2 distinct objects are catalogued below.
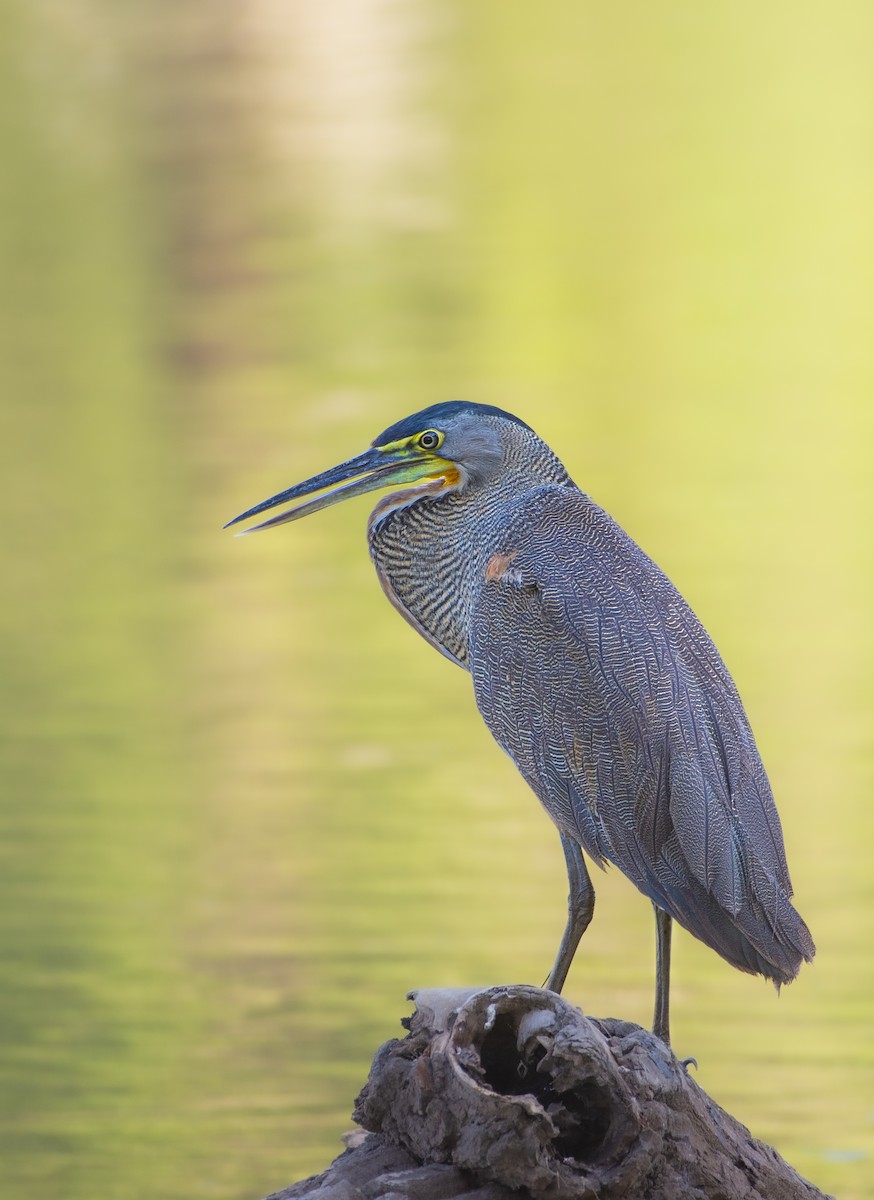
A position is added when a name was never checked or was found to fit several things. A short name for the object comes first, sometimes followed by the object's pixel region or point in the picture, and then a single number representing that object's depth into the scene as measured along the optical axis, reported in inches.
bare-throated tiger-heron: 428.5
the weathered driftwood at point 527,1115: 378.0
